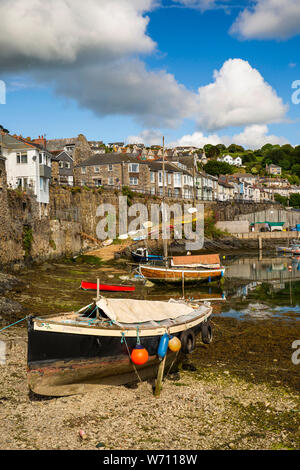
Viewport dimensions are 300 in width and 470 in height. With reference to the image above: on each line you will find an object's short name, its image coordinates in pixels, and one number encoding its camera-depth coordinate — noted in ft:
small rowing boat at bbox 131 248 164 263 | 131.61
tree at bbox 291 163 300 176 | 589.57
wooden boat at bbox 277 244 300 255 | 184.49
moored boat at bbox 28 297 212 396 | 32.07
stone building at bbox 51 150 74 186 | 218.38
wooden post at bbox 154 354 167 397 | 34.28
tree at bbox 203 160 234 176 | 430.61
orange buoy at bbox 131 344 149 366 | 34.01
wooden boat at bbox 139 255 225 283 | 99.09
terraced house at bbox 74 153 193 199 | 209.36
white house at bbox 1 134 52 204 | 115.65
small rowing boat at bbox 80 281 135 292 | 76.64
